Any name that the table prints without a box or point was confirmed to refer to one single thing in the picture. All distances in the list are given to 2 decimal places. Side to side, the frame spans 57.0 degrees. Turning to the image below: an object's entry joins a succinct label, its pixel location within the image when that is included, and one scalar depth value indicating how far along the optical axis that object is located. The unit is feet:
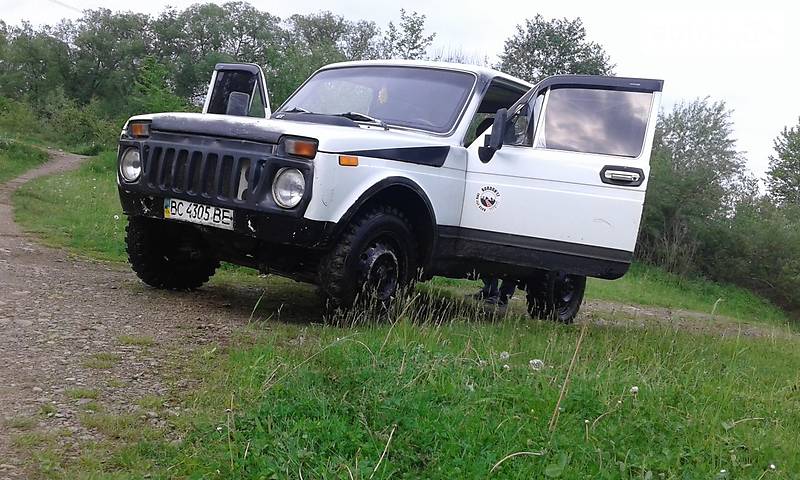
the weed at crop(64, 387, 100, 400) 9.77
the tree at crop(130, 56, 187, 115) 52.29
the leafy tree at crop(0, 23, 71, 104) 180.04
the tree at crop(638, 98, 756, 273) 82.58
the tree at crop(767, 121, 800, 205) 117.70
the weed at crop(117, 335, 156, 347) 12.50
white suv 13.99
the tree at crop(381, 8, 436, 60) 67.31
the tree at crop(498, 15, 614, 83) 112.68
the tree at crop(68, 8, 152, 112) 182.19
